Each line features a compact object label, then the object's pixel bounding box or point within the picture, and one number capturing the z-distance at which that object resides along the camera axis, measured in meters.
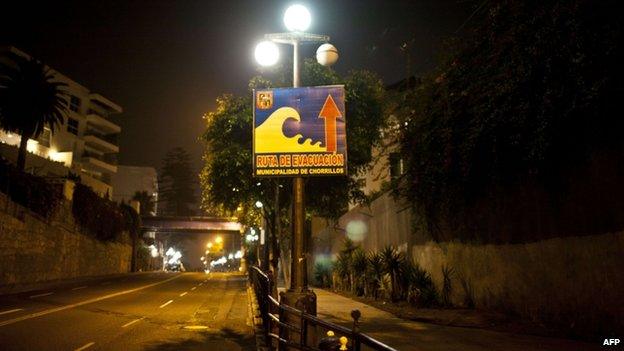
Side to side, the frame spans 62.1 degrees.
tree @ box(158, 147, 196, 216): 120.31
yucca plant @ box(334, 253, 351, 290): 23.68
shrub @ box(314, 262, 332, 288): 29.93
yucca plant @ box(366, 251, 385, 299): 18.30
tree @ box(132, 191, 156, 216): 88.14
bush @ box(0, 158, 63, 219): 29.81
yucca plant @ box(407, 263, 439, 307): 15.55
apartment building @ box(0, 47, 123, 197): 54.09
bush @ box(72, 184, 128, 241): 43.56
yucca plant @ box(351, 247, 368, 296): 20.86
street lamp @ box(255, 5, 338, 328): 8.44
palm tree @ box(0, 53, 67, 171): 38.78
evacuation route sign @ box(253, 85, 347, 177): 8.84
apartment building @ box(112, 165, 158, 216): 96.84
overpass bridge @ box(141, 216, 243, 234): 78.54
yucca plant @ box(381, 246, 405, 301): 17.03
